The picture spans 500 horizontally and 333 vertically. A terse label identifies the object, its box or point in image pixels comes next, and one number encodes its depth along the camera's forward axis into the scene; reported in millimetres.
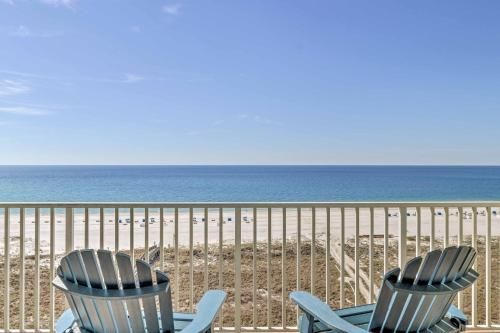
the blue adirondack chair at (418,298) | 1633
